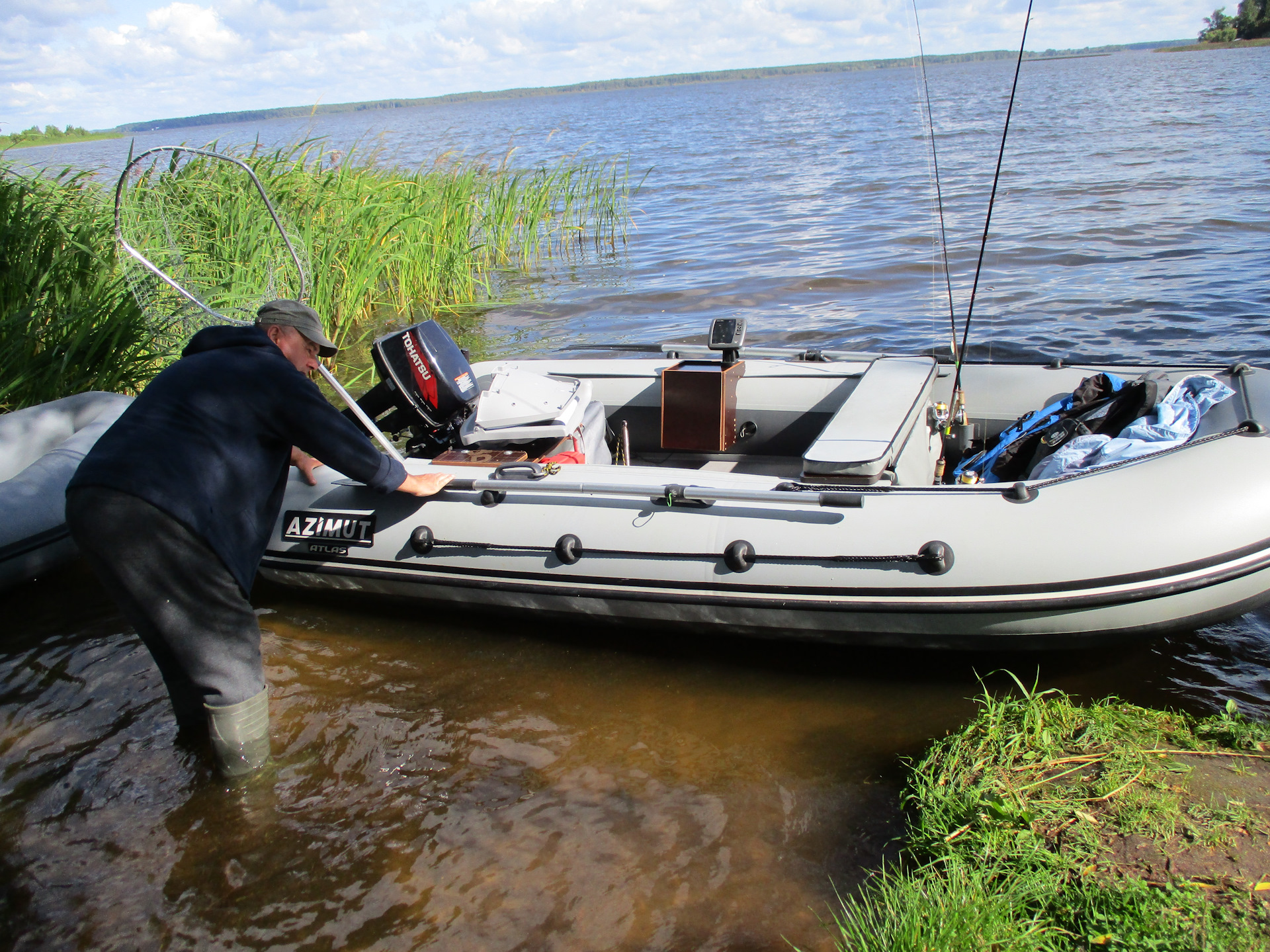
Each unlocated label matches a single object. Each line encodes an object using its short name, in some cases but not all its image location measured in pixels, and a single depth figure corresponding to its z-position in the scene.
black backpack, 3.37
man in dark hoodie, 2.32
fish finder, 3.96
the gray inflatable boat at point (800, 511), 2.77
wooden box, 4.02
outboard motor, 3.73
